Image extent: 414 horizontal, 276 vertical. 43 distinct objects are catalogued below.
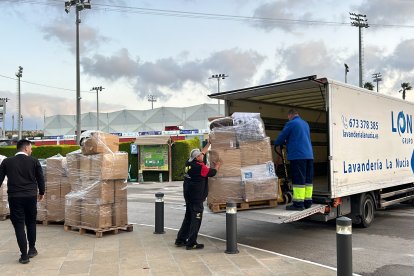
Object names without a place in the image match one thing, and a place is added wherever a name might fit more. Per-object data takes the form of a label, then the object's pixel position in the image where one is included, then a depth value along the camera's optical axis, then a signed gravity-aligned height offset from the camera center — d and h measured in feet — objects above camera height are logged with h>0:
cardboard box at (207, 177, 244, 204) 23.98 -1.91
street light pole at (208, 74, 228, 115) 229.25 +41.60
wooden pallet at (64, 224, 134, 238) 26.71 -4.76
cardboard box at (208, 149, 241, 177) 23.91 -0.35
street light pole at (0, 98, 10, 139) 147.25 +16.19
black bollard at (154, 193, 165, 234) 28.07 -3.85
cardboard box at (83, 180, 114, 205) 26.50 -2.33
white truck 25.20 +1.05
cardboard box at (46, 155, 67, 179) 30.81 -0.81
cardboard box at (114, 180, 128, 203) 27.50 -2.23
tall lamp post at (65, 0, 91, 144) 80.64 +23.56
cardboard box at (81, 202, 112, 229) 26.66 -3.74
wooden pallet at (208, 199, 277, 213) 23.98 -2.84
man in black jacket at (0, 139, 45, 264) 21.01 -1.61
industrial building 196.44 +17.47
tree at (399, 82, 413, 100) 214.69 +33.44
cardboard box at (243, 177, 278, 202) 23.97 -1.94
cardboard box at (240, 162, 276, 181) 24.03 -0.94
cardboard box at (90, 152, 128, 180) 26.53 -0.66
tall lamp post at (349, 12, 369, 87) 132.08 +41.30
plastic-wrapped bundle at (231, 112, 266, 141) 24.58 +1.58
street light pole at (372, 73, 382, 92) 233.76 +41.49
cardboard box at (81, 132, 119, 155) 26.89 +0.73
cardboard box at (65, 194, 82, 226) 27.91 -3.55
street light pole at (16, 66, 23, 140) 144.39 +22.03
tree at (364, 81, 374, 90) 176.56 +28.54
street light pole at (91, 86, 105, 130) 230.07 +35.55
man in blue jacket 24.23 -0.17
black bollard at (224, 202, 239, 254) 22.00 -3.79
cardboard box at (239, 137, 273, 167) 24.29 +0.14
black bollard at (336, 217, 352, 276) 15.25 -3.27
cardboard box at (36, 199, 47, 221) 31.58 -4.05
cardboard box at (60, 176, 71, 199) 30.73 -2.23
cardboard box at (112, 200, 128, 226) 27.55 -3.75
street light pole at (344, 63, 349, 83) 141.89 +27.79
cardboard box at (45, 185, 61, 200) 30.89 -2.49
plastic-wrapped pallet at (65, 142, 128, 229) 26.63 -2.18
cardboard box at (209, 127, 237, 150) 24.21 +0.94
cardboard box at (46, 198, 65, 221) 31.07 -3.87
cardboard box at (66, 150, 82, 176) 28.12 -0.42
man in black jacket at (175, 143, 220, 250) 23.11 -1.85
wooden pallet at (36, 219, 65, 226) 31.45 -4.85
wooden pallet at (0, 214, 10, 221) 34.42 -4.86
